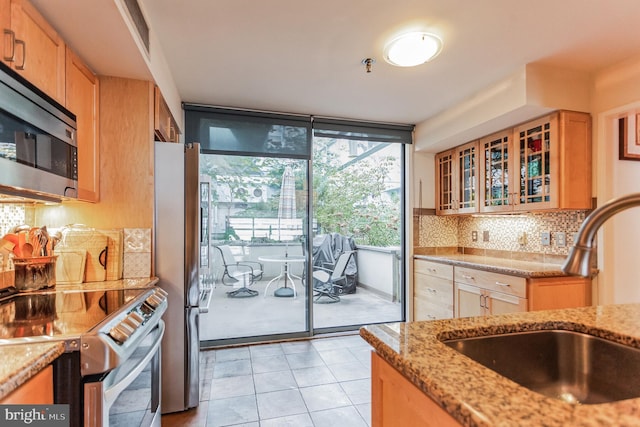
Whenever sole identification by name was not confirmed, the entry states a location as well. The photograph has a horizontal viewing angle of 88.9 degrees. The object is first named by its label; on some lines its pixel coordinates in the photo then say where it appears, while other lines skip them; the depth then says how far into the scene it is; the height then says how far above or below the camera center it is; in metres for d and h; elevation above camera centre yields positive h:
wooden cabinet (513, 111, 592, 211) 2.45 +0.42
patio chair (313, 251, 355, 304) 4.43 -0.89
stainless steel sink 0.93 -0.45
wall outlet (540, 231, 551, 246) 2.83 -0.20
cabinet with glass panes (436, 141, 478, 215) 3.31 +0.39
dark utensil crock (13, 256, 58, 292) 1.63 -0.29
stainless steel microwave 1.19 +0.31
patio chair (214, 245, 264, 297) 3.43 -0.59
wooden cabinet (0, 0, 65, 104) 1.25 +0.72
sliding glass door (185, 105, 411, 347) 3.32 +0.07
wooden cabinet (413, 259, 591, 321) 2.36 -0.63
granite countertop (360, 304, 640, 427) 0.53 -0.34
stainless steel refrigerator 2.11 -0.38
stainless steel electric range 1.04 -0.45
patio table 3.61 -0.66
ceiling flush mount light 1.99 +1.06
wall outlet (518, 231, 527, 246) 3.08 -0.22
